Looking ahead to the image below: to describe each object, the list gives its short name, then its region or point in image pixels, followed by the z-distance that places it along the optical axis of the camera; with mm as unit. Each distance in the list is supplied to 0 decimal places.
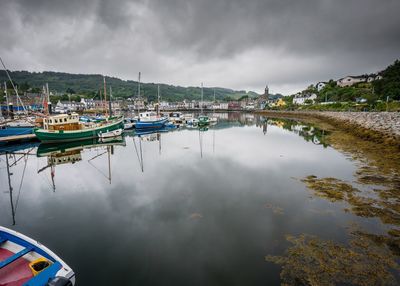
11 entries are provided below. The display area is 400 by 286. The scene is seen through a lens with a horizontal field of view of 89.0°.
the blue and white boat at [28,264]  4008
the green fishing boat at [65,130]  27062
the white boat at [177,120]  55581
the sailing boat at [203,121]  50888
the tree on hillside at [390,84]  53094
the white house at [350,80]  111750
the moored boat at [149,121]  43844
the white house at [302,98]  109812
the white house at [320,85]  121162
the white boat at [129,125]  45178
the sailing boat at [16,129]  29023
